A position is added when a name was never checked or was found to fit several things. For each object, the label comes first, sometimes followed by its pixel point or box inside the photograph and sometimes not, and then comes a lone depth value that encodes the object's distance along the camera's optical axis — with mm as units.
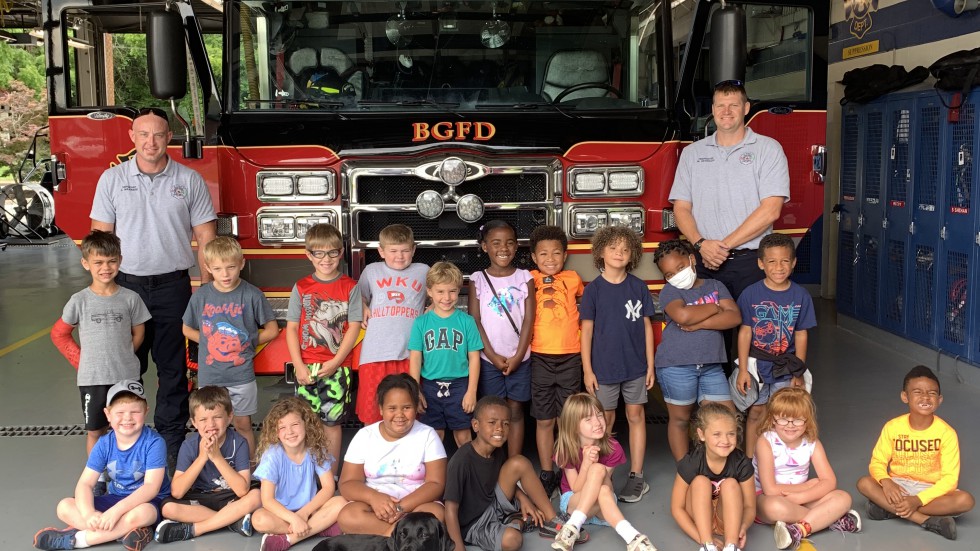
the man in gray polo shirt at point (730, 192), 5461
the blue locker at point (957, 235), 7711
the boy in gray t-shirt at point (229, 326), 5129
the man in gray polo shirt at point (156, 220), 5391
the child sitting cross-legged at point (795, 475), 4684
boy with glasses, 5164
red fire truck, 5523
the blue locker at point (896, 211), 8727
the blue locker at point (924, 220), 8242
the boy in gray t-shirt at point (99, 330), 5031
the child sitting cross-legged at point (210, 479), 4688
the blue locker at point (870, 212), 9289
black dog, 4164
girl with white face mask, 5164
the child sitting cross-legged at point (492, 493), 4436
